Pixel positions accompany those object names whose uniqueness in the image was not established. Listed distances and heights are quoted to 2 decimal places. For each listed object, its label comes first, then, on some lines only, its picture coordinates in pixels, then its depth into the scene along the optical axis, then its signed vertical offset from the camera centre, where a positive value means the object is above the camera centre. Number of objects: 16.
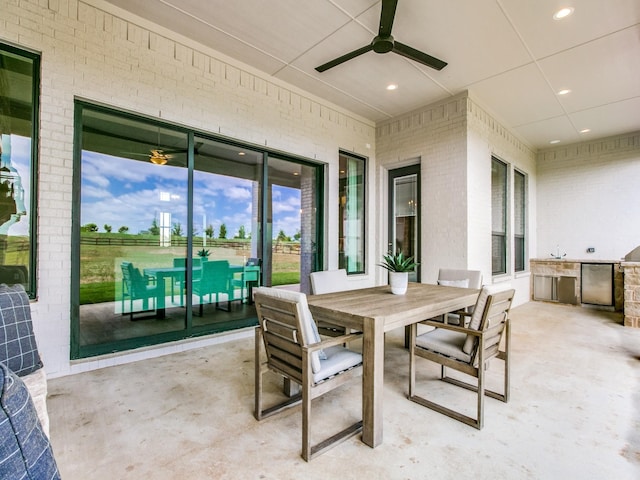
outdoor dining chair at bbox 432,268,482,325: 3.47 -0.46
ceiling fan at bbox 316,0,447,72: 2.62 +1.92
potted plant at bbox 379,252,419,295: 2.88 -0.29
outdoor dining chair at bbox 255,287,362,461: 1.78 -0.73
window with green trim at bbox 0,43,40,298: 2.65 +0.68
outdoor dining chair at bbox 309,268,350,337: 2.96 -0.46
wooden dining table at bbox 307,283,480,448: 1.89 -0.50
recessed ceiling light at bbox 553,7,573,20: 2.99 +2.24
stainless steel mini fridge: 6.07 -0.81
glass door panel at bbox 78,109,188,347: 3.16 +0.15
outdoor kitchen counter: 5.98 -0.59
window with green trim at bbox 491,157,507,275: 5.77 +0.50
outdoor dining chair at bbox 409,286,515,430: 2.11 -0.78
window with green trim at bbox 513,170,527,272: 6.72 +0.51
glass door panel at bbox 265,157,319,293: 4.71 +0.29
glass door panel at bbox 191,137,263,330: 3.93 +0.12
